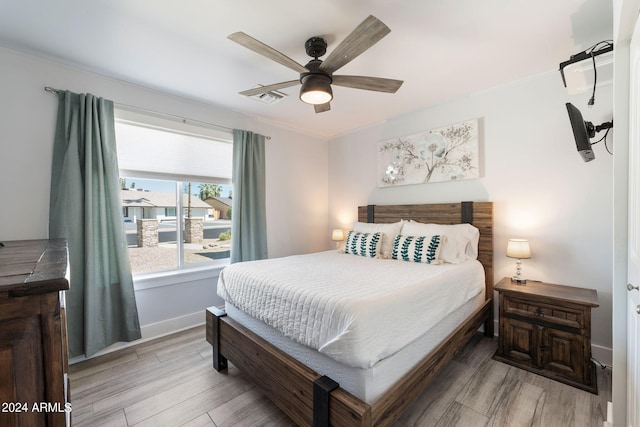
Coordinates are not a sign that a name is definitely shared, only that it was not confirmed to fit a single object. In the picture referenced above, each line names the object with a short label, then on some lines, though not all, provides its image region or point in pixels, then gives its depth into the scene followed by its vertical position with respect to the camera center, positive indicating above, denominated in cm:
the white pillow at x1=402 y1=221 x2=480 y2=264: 263 -31
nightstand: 194 -98
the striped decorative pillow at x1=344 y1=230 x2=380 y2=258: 300 -40
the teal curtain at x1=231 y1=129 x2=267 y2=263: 332 +17
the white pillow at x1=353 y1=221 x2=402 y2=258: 301 -26
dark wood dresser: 64 -35
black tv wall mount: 171 +103
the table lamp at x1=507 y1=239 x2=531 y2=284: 238 -38
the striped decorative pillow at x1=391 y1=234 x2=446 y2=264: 258 -40
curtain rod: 224 +107
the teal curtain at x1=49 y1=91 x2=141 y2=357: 227 -5
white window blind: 267 +73
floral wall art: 295 +67
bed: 130 -93
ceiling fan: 150 +100
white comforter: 134 -56
